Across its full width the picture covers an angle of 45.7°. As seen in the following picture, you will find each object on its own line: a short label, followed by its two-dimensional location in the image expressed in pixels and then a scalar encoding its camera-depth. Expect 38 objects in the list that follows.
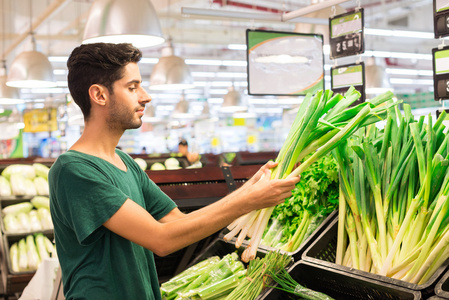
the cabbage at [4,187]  5.17
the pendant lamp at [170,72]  6.13
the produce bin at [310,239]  2.38
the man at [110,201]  1.79
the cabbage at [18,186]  5.20
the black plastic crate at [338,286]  1.88
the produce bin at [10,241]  4.40
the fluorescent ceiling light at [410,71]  18.39
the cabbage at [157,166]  6.01
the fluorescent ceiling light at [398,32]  9.57
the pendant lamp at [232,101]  13.30
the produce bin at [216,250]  2.98
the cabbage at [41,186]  5.39
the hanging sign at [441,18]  3.08
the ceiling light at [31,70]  5.86
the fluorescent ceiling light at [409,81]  21.38
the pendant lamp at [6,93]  8.56
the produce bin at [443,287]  1.72
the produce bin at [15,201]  5.03
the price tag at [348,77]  4.06
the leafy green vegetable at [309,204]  2.53
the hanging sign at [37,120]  18.89
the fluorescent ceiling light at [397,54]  14.14
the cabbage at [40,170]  5.71
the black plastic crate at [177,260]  3.25
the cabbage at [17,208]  5.06
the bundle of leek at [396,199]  1.95
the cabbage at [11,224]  4.83
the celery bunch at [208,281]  2.41
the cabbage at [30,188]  5.25
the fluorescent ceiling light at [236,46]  11.36
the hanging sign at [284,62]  4.95
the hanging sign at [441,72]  3.10
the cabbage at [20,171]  5.44
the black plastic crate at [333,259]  1.81
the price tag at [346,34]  4.13
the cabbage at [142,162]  5.83
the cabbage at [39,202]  5.29
